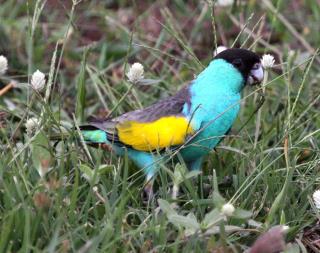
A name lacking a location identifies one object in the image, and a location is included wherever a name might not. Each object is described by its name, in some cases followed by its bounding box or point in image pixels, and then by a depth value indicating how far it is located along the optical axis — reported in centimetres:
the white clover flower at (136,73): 573
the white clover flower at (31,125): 545
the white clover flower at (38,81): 537
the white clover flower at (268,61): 579
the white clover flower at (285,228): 459
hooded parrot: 555
